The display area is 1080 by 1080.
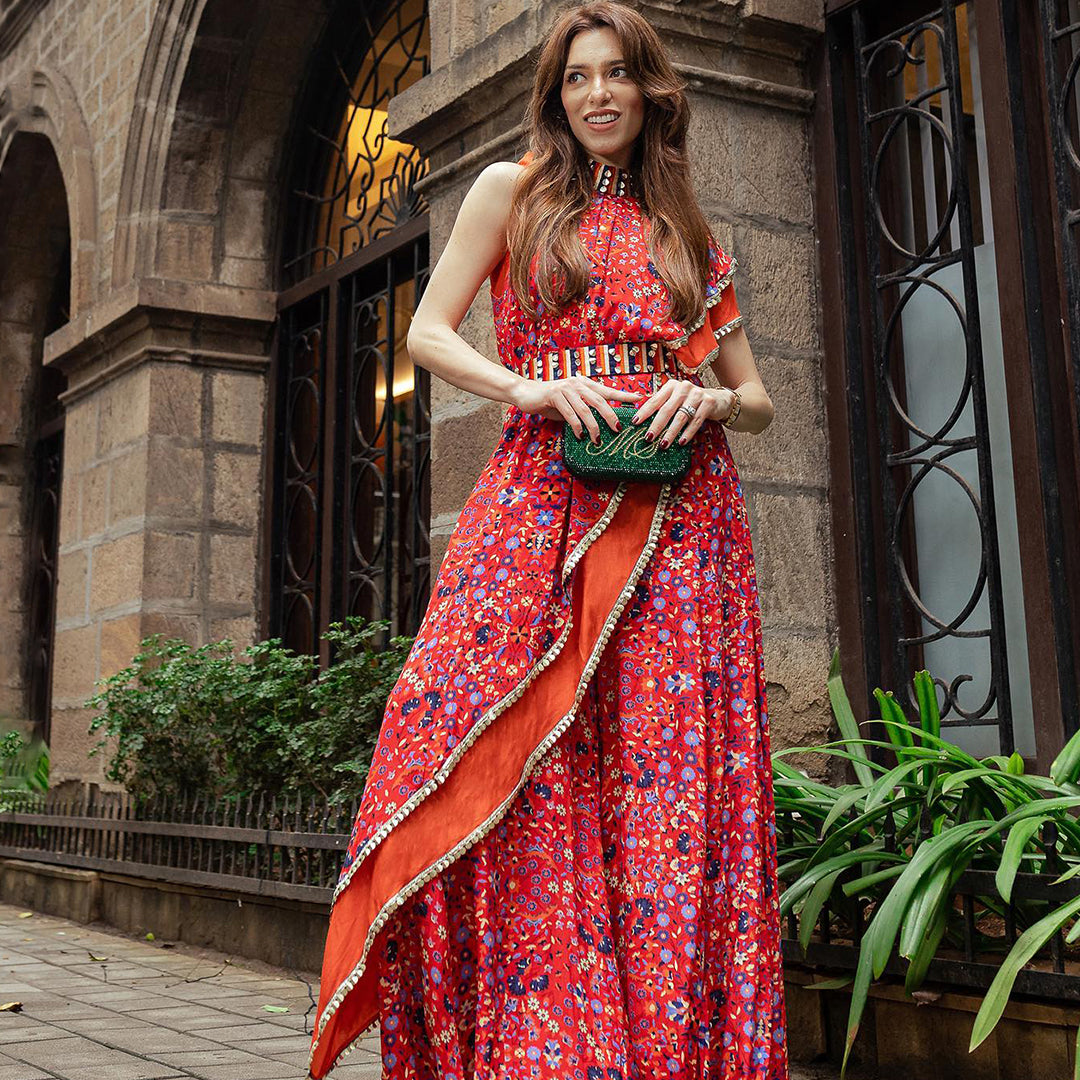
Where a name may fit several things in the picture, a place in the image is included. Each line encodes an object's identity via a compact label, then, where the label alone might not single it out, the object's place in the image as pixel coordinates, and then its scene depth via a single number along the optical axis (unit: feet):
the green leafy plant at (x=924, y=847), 8.98
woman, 7.15
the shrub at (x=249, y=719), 17.33
